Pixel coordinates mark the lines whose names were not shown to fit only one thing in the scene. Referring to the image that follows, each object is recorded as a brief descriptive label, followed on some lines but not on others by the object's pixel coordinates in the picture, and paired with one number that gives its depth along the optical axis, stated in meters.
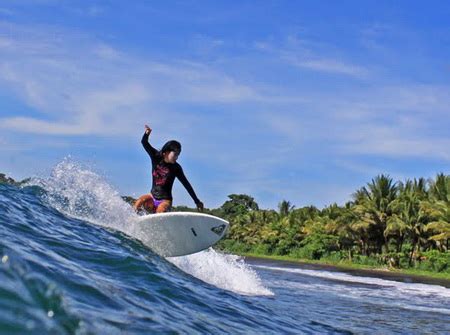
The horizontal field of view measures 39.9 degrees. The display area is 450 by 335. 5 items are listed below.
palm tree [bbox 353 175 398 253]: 52.03
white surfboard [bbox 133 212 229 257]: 9.12
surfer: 9.58
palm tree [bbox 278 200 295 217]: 79.61
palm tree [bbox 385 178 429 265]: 47.47
